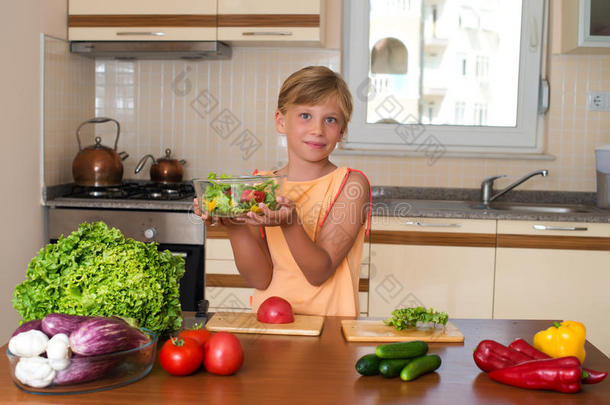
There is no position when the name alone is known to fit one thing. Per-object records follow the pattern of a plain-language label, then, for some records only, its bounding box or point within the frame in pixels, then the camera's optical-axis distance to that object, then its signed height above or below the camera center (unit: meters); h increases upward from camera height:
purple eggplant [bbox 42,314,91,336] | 1.04 -0.29
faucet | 3.29 -0.18
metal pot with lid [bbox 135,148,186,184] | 3.32 -0.11
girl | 1.63 -0.17
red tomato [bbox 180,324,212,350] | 1.18 -0.34
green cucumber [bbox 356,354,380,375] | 1.15 -0.38
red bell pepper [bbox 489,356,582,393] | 1.09 -0.37
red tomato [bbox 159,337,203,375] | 1.12 -0.36
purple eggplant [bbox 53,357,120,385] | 1.04 -0.36
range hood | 3.16 +0.49
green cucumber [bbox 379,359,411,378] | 1.14 -0.38
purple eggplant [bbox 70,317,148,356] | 1.03 -0.31
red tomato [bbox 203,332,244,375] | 1.13 -0.36
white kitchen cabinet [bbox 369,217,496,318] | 2.89 -0.48
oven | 2.97 -0.38
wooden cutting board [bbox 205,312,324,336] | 1.40 -0.38
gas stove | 3.08 -0.22
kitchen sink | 3.28 -0.26
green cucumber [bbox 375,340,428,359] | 1.16 -0.36
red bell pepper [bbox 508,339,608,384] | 1.14 -0.37
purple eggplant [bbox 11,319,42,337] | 1.06 -0.30
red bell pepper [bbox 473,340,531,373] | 1.17 -0.36
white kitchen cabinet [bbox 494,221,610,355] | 2.84 -0.51
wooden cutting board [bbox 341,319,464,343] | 1.37 -0.39
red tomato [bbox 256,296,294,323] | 1.45 -0.36
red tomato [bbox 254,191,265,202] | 1.34 -0.09
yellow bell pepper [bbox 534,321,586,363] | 1.22 -0.35
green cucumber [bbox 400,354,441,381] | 1.14 -0.38
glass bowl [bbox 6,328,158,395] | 1.04 -0.37
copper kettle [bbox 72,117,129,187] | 3.13 -0.10
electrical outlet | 3.37 +0.29
